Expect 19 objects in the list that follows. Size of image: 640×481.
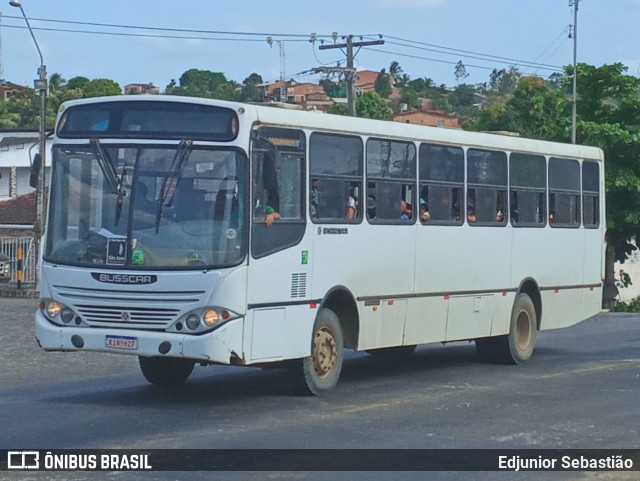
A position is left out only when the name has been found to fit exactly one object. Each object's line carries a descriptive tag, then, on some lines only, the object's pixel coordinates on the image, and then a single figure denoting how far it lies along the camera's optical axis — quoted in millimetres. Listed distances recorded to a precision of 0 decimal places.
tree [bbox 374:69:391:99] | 175788
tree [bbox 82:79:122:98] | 113031
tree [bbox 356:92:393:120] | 86125
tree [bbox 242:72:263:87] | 139388
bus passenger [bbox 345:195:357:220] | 14977
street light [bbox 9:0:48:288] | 39638
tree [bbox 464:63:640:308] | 41781
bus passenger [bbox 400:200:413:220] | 16141
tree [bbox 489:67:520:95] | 153375
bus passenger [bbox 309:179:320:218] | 14227
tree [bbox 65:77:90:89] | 122062
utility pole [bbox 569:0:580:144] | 43469
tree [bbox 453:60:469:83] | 169488
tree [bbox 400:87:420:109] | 146912
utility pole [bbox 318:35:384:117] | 42781
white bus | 12906
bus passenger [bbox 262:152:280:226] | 13242
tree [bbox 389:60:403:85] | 189762
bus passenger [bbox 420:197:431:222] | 16594
